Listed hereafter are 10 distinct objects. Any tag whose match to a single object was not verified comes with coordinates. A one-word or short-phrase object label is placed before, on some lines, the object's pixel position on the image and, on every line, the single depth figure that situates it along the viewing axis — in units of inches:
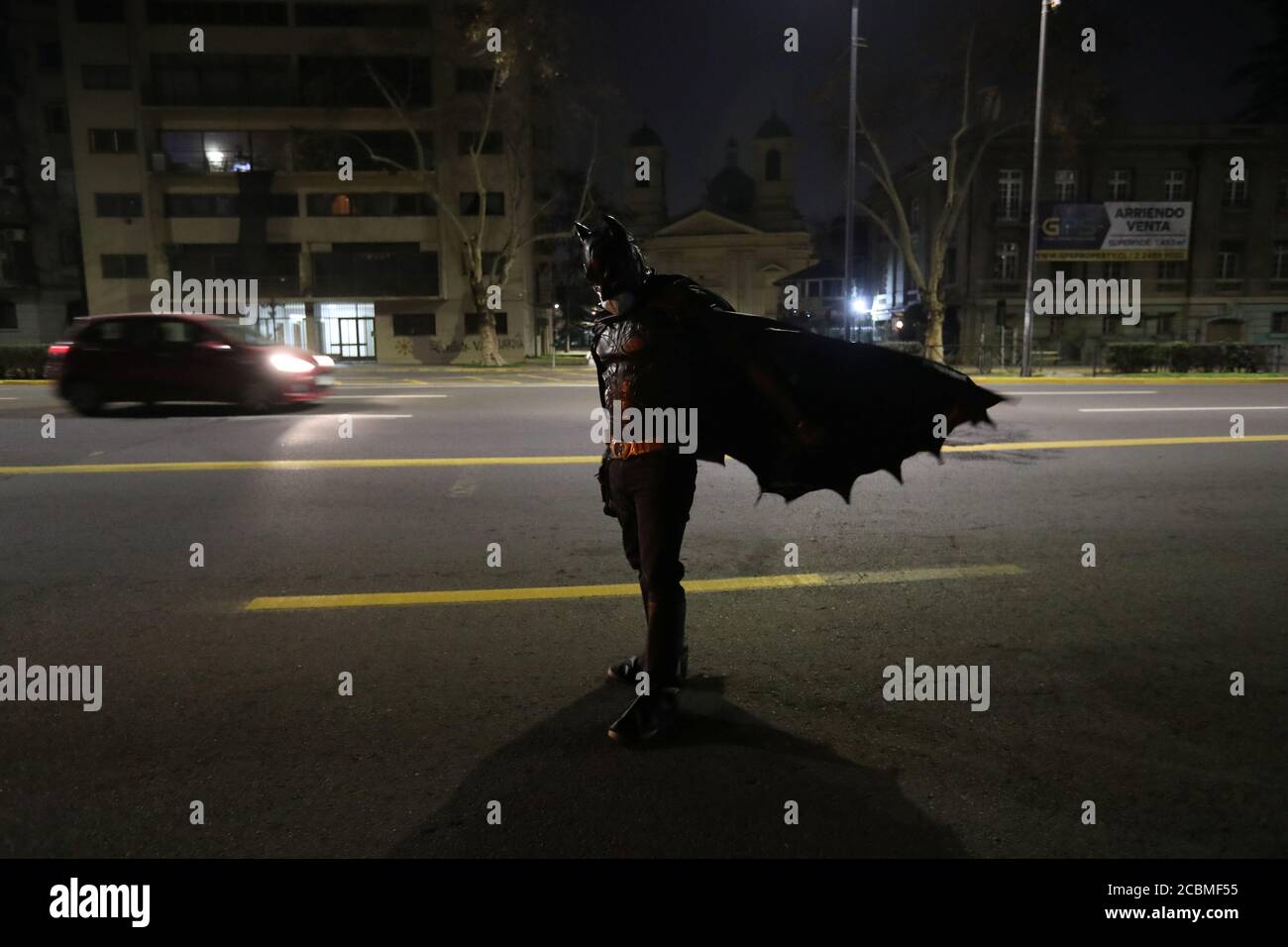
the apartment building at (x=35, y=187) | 1728.6
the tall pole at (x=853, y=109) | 951.5
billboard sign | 1368.1
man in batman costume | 132.6
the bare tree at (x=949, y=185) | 1152.2
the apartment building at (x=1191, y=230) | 1588.3
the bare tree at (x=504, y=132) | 1245.7
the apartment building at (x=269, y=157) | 1598.2
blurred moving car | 515.2
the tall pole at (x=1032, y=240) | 919.0
